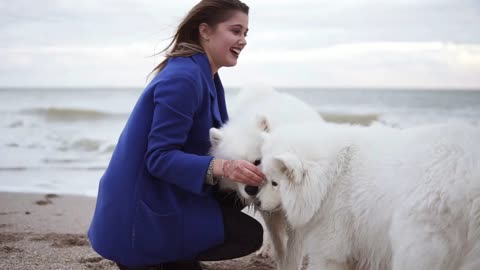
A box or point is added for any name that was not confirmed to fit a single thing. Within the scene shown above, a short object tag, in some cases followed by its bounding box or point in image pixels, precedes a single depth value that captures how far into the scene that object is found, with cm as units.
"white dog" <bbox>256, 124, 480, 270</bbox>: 213
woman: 268
